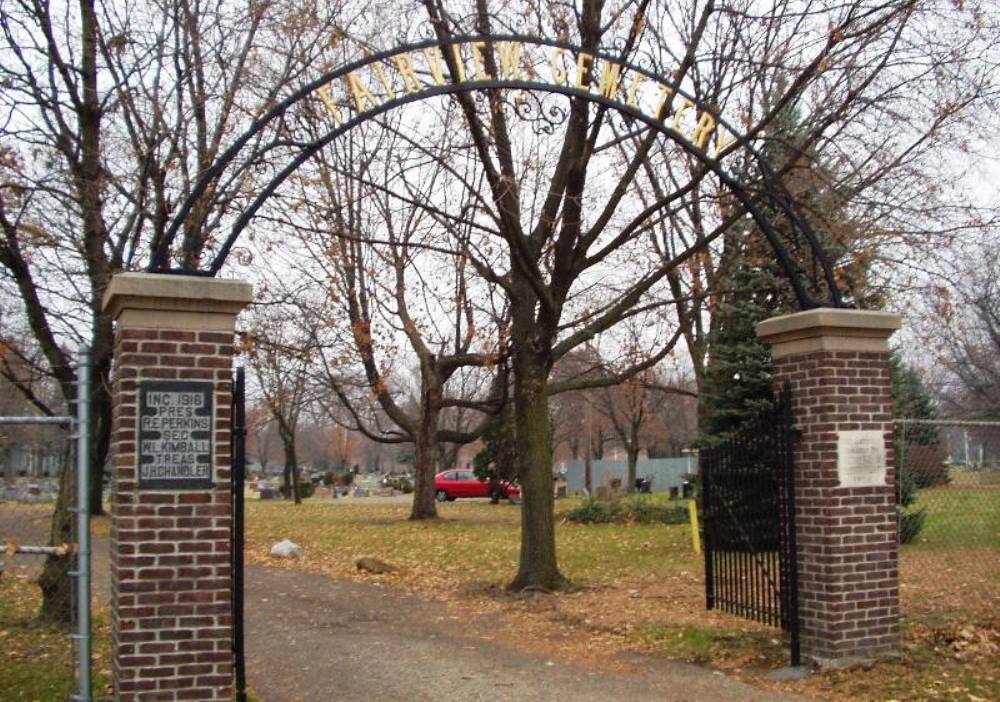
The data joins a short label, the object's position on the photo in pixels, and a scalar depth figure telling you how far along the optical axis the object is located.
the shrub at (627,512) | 23.88
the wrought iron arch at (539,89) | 7.38
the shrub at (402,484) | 56.09
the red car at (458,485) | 43.09
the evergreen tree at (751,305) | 16.08
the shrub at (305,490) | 51.00
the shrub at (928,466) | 10.23
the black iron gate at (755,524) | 8.61
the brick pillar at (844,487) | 8.20
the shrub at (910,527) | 15.11
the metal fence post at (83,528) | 5.92
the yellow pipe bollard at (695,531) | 17.31
